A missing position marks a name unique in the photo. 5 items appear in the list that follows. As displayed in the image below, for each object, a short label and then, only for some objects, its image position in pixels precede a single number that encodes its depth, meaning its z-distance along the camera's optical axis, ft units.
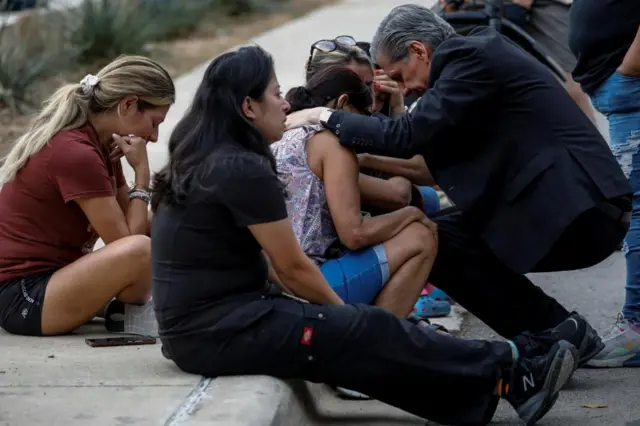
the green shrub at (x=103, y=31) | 80.74
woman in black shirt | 26.27
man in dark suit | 29.99
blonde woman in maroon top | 31.04
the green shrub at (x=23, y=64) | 66.49
